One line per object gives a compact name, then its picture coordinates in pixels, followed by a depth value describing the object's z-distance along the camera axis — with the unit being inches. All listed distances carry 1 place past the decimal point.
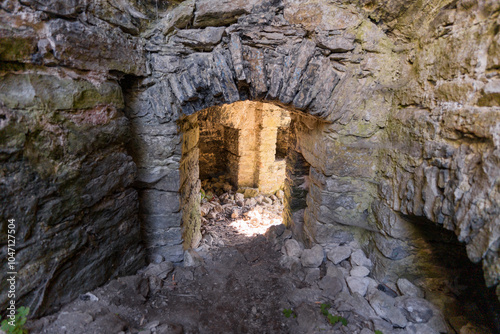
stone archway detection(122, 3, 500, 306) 80.7
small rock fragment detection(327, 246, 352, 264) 100.0
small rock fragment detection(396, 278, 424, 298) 81.5
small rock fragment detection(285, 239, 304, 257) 117.0
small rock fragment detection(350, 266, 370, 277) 93.4
